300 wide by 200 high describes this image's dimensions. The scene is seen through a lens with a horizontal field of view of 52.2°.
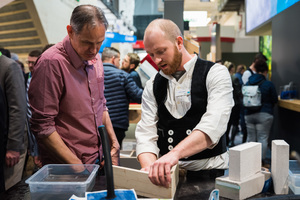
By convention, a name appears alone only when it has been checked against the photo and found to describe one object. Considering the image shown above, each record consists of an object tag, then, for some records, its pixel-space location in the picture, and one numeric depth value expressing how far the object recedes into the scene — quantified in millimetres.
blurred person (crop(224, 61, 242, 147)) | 4832
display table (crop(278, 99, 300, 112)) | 3902
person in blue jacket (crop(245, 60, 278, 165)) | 4426
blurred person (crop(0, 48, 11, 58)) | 3085
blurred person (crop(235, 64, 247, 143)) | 5777
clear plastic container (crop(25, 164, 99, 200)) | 1056
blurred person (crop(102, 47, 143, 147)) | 3297
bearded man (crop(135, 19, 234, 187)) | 1391
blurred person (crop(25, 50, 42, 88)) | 3263
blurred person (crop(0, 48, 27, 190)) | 2254
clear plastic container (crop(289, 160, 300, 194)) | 1129
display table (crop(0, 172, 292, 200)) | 1175
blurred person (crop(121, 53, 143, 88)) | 4884
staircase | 6797
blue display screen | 4977
